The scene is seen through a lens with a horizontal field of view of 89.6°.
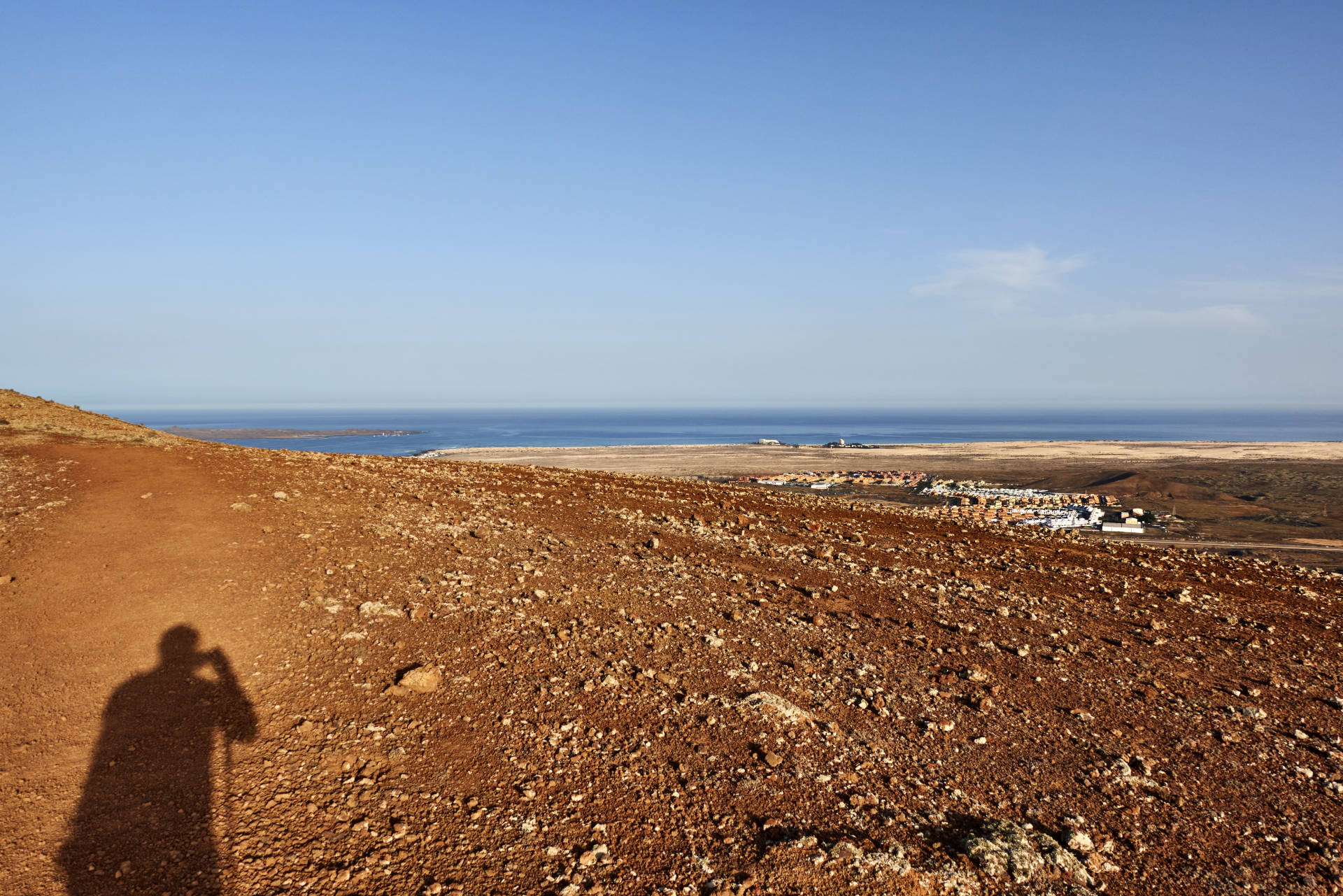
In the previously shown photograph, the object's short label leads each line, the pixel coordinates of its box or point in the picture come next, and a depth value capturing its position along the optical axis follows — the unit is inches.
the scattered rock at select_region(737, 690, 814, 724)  240.0
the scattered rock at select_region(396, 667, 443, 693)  240.1
